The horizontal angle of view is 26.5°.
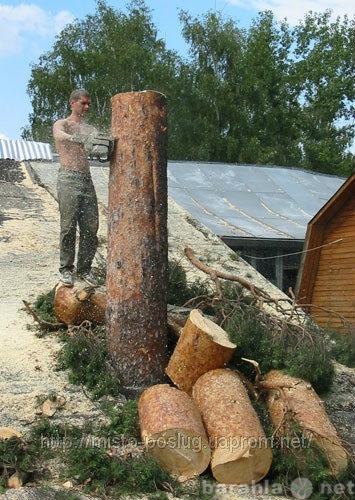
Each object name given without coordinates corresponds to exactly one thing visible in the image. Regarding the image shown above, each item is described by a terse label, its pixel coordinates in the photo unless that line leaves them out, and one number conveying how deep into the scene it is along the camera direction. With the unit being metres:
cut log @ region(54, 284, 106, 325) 7.95
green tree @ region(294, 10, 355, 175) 37.81
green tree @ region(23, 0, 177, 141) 36.69
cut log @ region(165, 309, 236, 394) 6.61
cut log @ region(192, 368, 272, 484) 5.67
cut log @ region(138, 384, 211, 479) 5.75
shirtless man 7.88
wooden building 13.35
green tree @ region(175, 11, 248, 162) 37.00
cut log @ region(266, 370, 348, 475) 5.91
